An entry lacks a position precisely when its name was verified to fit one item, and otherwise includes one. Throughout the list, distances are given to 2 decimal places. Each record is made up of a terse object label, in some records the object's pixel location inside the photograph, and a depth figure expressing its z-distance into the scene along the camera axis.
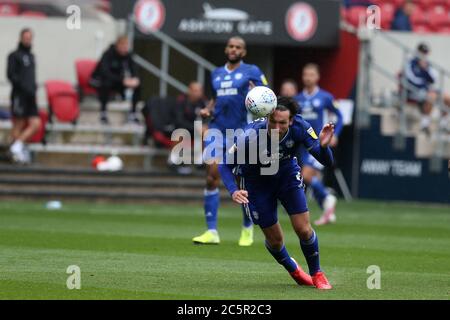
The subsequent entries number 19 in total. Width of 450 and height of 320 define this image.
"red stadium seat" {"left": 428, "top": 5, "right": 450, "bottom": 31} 29.75
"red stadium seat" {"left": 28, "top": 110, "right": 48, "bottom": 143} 23.64
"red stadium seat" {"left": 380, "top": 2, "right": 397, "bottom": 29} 28.75
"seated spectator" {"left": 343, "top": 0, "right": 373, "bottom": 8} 28.84
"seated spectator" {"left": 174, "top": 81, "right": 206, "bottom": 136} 23.75
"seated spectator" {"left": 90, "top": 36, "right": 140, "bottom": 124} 24.08
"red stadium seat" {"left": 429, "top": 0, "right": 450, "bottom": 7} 30.06
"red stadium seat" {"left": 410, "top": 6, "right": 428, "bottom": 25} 29.78
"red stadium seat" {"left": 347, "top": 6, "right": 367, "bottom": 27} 28.14
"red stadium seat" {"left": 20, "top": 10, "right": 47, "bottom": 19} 26.29
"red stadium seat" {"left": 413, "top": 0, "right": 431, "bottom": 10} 30.09
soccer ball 10.52
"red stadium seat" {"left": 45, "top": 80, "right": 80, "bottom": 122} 23.94
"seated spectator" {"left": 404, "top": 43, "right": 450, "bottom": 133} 26.31
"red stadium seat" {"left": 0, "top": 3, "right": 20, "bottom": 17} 27.26
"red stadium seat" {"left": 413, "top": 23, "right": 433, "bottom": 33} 29.66
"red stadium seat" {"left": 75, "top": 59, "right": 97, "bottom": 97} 25.08
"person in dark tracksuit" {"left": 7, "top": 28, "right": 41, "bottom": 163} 22.97
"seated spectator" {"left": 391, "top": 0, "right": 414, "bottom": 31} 28.09
